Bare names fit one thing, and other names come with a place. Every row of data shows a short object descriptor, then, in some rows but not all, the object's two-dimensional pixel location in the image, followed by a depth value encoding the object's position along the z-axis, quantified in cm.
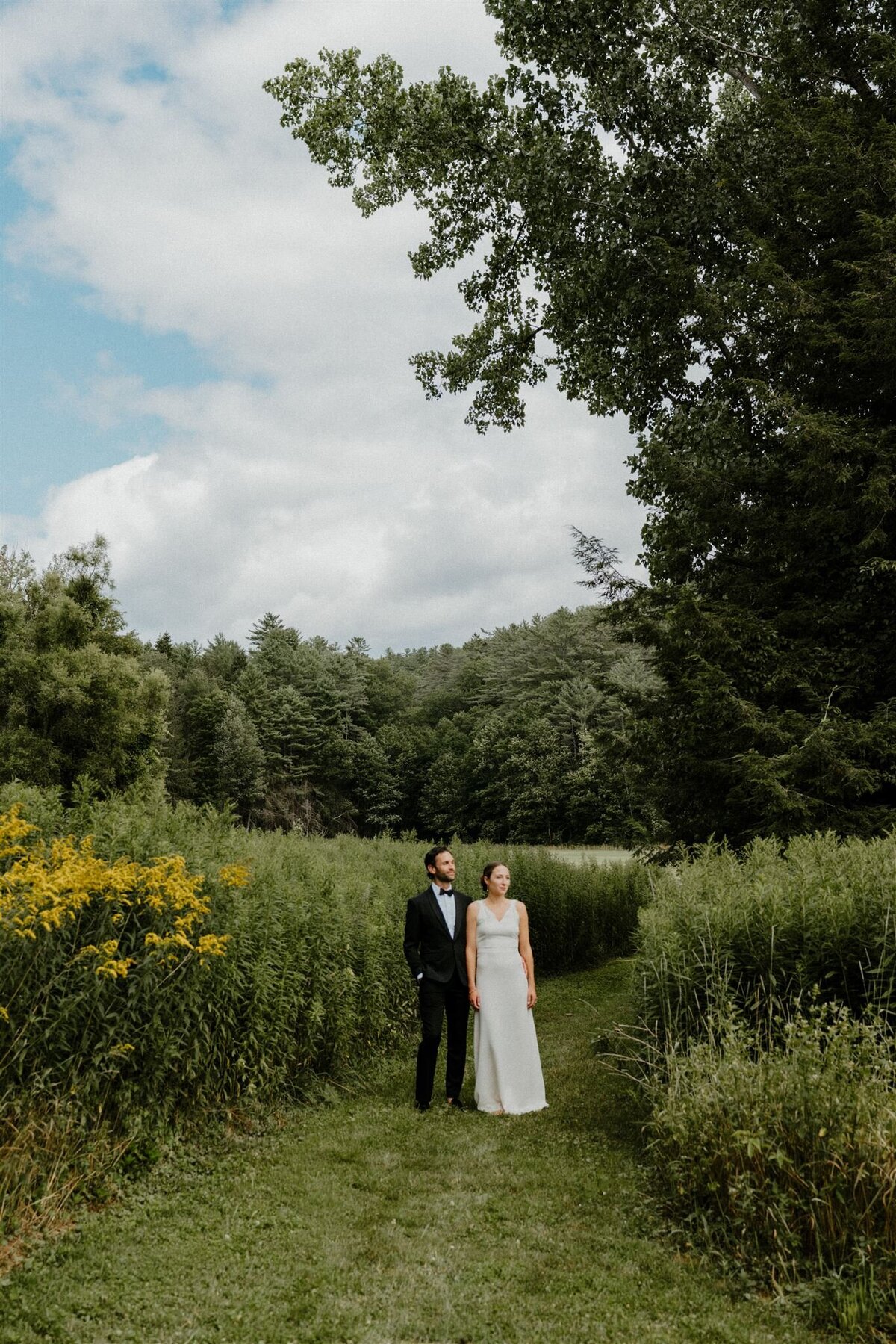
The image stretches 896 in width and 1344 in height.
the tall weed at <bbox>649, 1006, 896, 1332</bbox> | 430
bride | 759
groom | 772
